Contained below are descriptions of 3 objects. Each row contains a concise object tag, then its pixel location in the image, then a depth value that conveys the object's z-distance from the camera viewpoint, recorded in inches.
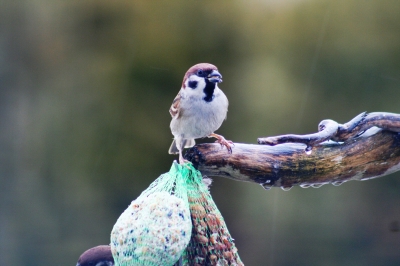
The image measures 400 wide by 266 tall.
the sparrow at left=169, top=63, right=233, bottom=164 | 179.3
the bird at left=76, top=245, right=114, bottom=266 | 221.9
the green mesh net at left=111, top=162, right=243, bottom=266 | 140.8
